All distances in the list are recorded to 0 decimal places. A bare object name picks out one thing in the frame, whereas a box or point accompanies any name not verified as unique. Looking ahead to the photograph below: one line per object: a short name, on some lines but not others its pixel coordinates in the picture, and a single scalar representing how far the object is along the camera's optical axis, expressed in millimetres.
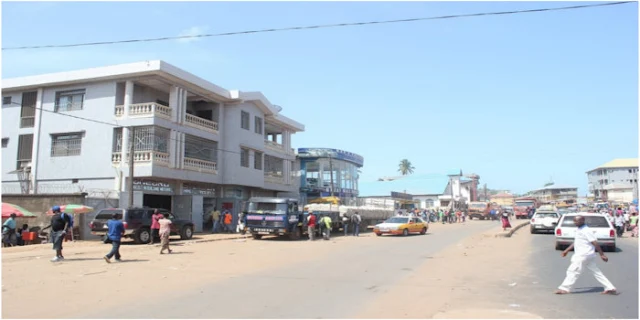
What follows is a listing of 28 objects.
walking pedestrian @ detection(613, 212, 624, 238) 26750
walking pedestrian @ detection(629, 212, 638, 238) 26500
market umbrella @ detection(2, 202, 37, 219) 20234
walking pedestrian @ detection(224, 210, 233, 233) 29719
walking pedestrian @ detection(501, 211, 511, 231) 30097
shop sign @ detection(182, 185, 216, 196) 30281
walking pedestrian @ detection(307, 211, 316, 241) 25094
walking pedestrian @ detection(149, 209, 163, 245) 20469
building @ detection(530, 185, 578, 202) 103325
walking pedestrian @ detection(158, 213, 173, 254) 16547
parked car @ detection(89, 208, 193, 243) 20656
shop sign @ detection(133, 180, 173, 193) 27047
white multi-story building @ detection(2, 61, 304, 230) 26672
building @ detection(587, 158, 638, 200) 97250
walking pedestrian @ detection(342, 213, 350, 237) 30391
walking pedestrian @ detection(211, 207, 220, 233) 29609
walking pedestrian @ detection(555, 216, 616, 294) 8664
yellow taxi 28375
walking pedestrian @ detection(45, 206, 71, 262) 13695
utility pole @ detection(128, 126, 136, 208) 23875
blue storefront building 45781
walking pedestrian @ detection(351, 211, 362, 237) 29125
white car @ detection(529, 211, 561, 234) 28094
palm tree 124438
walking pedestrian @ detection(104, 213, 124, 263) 13797
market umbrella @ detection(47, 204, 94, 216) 21484
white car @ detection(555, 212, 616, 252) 17109
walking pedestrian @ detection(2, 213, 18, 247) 20344
